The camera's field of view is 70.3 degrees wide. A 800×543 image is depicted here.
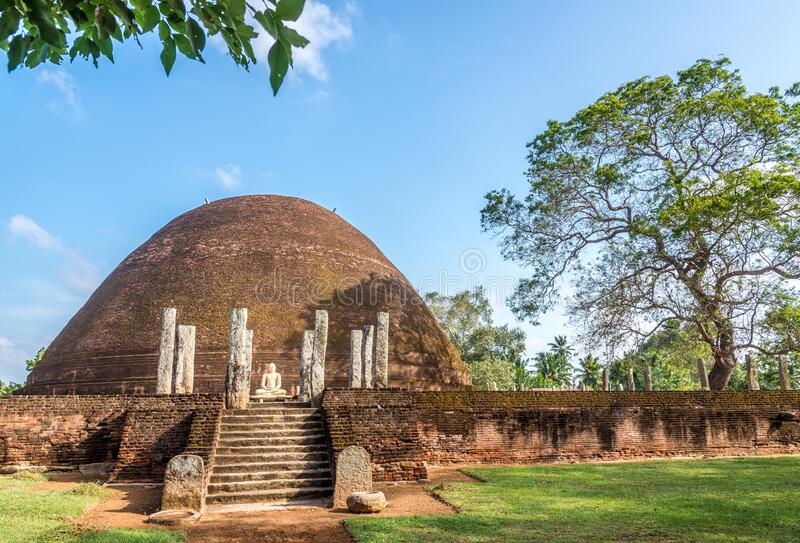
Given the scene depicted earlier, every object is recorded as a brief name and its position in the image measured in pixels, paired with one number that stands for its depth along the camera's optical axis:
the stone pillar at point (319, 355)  10.09
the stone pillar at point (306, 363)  10.42
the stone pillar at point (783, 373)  15.23
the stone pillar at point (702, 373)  15.58
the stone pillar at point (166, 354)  10.27
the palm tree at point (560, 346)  46.81
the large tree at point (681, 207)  13.15
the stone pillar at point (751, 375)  15.81
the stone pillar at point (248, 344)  10.20
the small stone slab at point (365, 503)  6.23
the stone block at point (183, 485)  6.26
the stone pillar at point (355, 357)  11.45
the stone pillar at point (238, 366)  9.41
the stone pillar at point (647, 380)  16.92
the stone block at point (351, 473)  6.74
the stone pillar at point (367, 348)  11.79
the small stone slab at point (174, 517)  5.86
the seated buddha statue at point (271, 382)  12.75
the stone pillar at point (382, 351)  10.80
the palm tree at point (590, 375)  39.49
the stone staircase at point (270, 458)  7.18
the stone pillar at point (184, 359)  10.57
